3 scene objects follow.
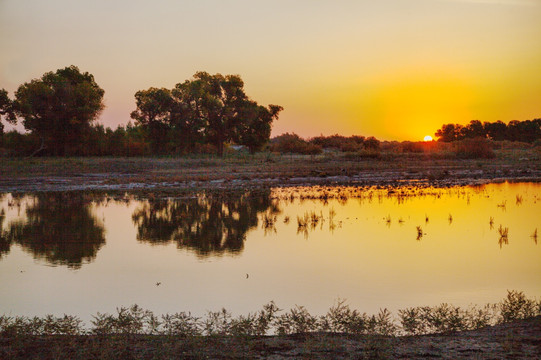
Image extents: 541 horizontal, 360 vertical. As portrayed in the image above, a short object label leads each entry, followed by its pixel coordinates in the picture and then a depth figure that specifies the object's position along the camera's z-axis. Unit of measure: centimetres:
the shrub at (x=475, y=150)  5819
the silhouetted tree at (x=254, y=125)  6500
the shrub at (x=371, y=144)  6881
